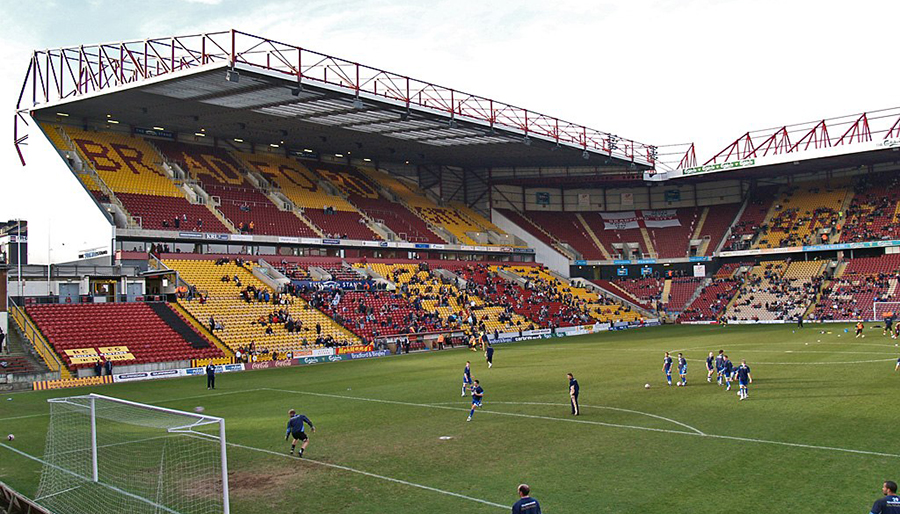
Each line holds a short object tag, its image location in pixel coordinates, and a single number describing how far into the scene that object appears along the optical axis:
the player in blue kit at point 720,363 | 26.86
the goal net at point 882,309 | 59.97
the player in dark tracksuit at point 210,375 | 32.25
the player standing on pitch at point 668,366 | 27.31
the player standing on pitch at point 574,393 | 21.83
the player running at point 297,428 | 17.41
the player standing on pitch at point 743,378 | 23.00
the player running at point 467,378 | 26.67
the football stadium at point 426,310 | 15.67
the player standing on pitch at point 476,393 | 22.17
